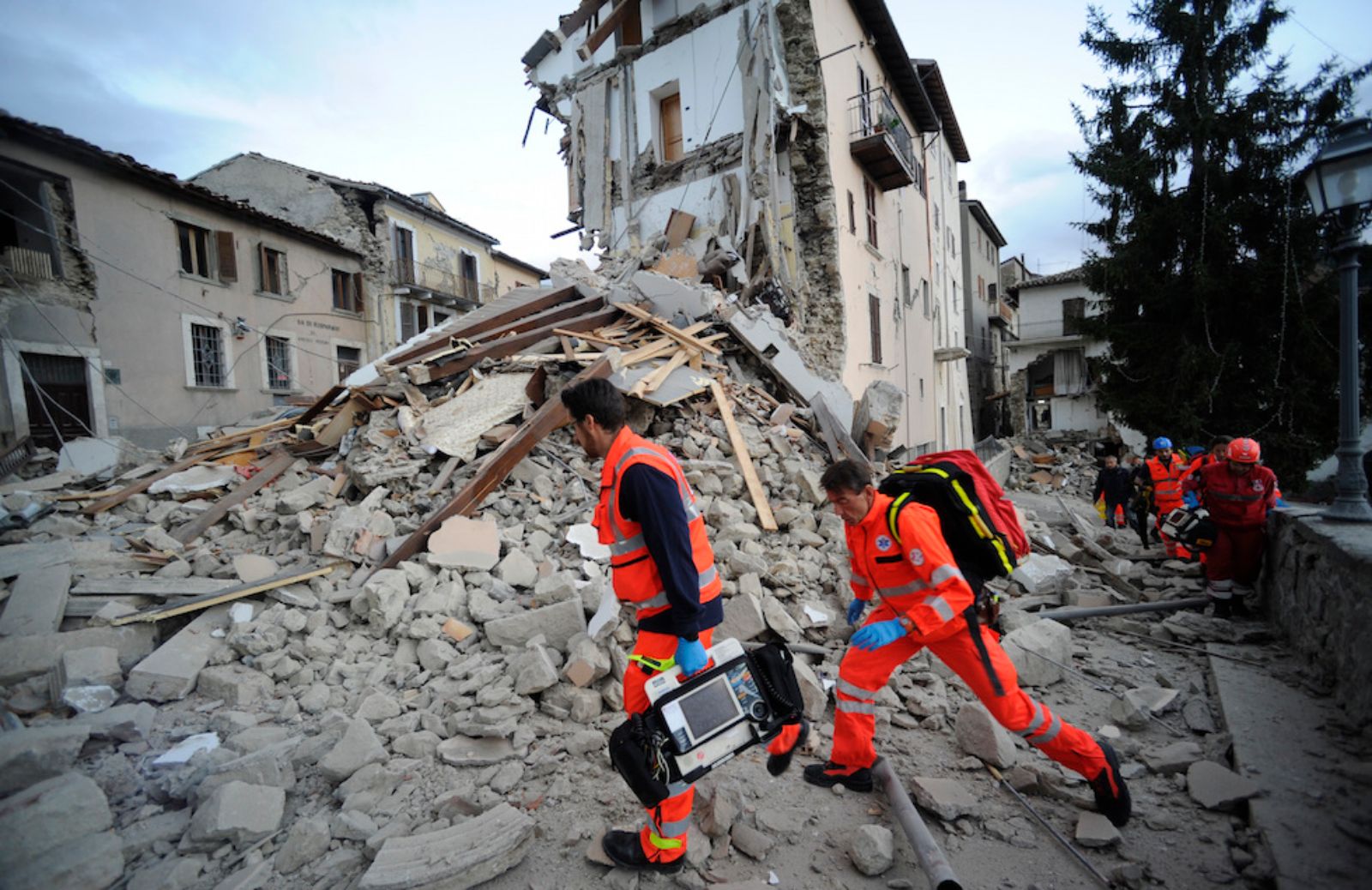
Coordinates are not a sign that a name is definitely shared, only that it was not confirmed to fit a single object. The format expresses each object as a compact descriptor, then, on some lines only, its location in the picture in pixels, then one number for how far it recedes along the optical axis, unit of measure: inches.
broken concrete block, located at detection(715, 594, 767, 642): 160.1
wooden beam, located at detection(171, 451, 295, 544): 220.4
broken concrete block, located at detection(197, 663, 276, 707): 144.2
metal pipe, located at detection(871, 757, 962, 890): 88.6
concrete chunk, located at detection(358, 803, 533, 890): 91.8
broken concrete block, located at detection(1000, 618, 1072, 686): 159.3
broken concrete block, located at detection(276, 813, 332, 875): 98.9
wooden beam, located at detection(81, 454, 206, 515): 241.9
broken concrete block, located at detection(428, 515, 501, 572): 185.2
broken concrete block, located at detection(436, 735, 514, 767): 123.2
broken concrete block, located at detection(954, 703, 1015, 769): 122.1
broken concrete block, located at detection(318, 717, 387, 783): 116.0
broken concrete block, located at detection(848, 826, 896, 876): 97.4
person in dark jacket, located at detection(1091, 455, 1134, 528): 353.1
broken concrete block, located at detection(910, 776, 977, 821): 108.1
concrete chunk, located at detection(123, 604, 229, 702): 144.4
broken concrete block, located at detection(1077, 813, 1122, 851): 100.3
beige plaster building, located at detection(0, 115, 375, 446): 517.7
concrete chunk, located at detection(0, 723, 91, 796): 109.5
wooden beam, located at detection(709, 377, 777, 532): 224.2
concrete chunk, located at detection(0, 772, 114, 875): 95.1
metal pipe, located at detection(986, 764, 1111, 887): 94.9
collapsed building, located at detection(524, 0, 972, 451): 458.9
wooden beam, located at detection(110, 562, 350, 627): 163.6
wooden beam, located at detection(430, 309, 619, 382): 295.7
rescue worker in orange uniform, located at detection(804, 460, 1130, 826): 104.8
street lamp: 154.0
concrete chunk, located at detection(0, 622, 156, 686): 145.3
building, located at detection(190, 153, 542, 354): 887.1
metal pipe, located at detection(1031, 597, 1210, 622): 199.0
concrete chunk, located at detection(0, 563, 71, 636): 157.0
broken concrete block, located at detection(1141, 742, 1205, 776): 119.3
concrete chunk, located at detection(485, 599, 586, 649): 154.5
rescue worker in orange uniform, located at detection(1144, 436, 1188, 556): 281.0
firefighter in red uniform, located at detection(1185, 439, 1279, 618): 190.2
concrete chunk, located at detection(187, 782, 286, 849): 101.8
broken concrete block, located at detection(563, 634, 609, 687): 138.1
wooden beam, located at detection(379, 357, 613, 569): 192.5
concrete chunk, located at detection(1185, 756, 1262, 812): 106.0
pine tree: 516.1
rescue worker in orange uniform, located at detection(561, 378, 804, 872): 90.1
